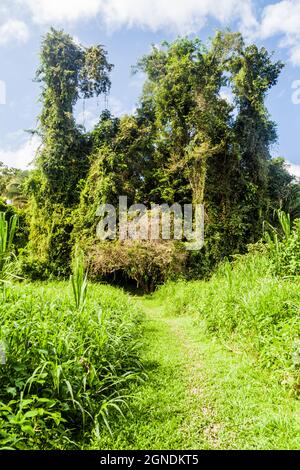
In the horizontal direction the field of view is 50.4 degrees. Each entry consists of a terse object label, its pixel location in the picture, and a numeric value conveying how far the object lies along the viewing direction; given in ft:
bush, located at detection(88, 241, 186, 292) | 38.11
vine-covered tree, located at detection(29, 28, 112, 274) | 46.01
